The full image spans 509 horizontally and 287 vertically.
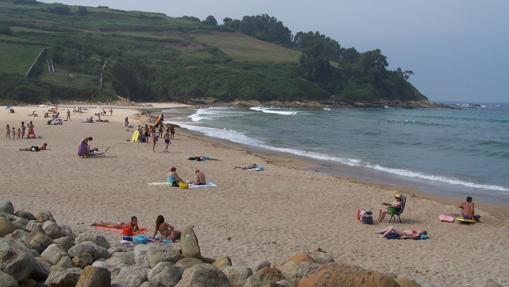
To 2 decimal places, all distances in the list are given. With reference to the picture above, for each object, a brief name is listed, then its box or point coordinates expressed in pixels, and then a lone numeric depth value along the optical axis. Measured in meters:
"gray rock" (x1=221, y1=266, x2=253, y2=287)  6.92
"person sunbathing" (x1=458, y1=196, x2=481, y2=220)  15.22
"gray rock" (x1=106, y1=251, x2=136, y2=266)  7.76
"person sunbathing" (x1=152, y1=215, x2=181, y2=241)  11.09
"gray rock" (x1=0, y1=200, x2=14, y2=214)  10.01
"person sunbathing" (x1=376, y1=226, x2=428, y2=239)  13.14
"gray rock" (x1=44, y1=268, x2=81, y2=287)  6.55
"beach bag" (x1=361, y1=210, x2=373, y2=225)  14.52
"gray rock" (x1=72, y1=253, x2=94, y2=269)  7.70
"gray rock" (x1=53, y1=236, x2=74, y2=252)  8.16
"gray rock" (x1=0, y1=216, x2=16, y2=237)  8.45
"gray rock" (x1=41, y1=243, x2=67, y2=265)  7.49
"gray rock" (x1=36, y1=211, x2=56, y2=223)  10.11
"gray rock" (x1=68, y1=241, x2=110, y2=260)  7.91
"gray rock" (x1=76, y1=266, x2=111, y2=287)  6.30
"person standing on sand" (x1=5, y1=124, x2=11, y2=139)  30.64
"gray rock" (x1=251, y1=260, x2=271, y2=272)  7.91
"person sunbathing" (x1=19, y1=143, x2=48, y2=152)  24.30
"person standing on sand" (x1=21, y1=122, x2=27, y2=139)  31.07
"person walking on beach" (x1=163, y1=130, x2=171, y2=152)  27.31
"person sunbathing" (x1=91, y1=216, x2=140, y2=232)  11.66
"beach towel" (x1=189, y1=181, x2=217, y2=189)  17.81
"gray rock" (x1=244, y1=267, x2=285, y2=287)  6.54
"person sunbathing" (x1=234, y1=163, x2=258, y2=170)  22.39
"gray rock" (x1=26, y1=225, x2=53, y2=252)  7.98
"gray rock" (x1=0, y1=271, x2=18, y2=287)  5.96
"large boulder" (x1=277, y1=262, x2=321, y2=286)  7.02
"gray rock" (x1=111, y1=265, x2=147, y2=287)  6.86
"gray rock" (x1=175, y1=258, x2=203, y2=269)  7.57
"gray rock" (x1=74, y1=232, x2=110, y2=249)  8.77
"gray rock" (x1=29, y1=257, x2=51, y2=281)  6.77
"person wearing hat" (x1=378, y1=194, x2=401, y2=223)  14.88
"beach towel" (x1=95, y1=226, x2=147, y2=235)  11.58
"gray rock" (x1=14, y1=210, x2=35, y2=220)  10.08
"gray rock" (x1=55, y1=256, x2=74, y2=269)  7.32
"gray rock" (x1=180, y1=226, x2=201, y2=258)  8.30
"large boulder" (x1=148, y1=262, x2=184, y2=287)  6.76
